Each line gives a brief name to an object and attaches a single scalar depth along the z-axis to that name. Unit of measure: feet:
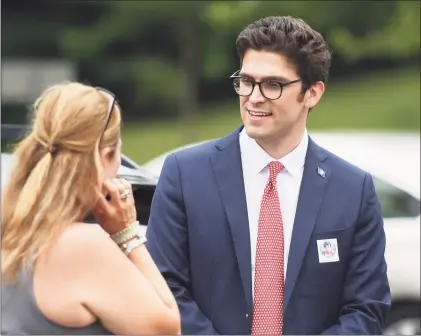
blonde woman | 17.67
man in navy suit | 21.06
